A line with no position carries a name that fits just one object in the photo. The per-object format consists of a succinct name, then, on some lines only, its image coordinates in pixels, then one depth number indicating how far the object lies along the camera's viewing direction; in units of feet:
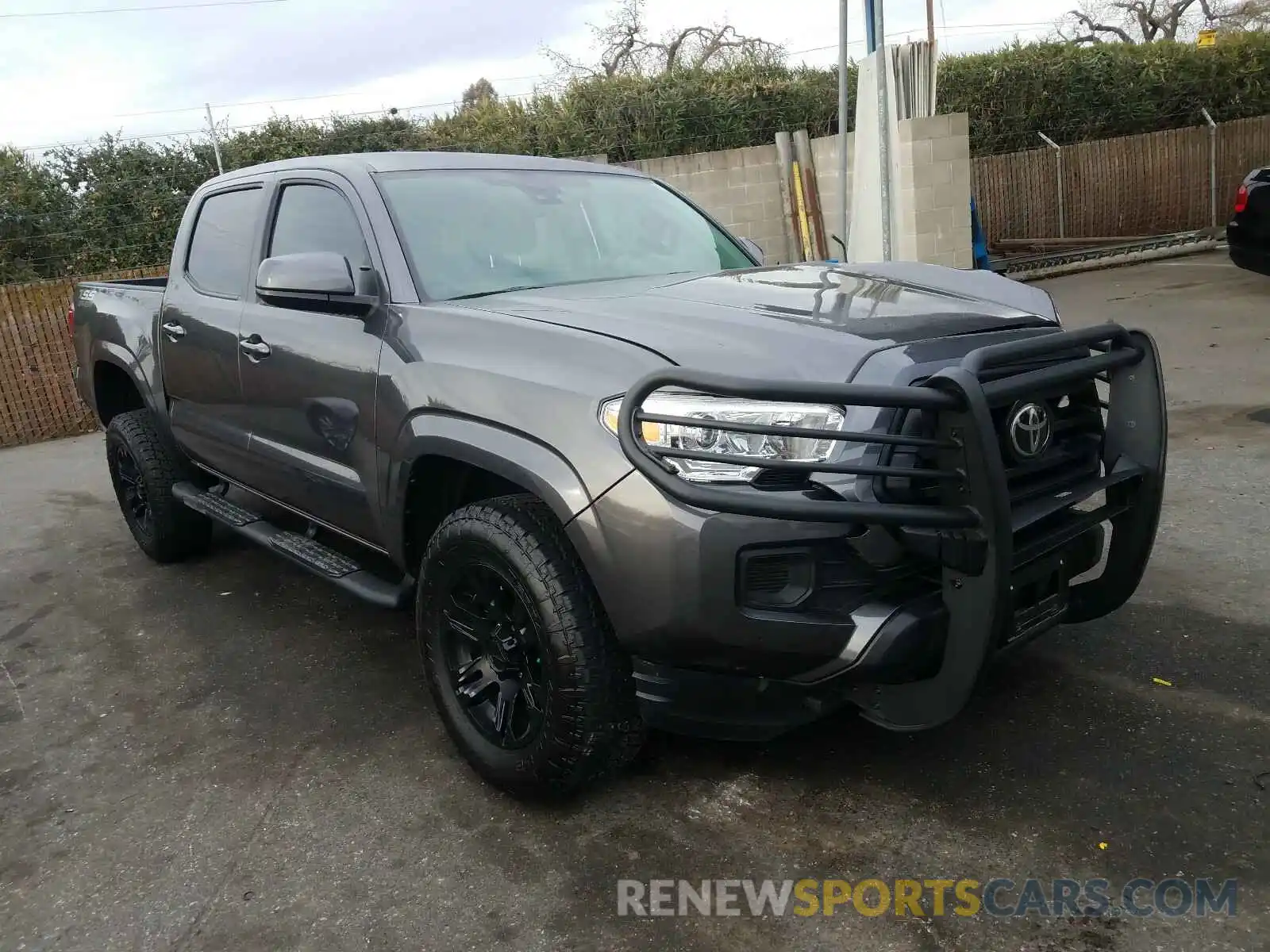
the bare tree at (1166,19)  145.48
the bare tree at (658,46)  107.34
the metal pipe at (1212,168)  52.75
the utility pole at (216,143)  36.29
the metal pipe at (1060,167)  49.83
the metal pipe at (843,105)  31.79
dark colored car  29.81
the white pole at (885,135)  28.89
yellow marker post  41.29
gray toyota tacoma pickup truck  7.45
